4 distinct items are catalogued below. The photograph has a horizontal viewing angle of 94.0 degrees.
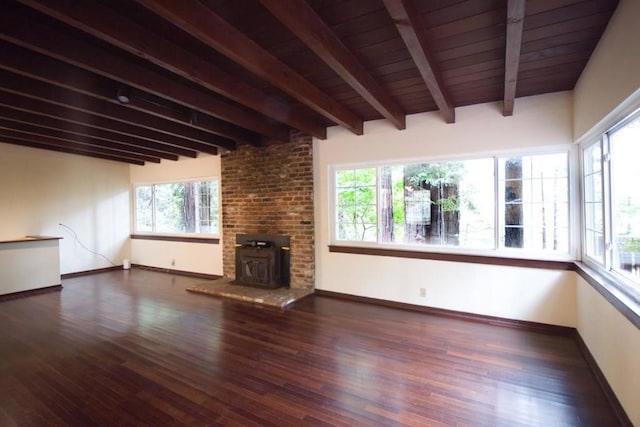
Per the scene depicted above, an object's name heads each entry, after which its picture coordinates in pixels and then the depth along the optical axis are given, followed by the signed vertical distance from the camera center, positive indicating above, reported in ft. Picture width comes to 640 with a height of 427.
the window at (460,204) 10.74 +0.23
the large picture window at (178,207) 19.38 +0.49
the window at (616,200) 6.47 +0.14
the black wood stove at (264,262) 15.55 -2.61
